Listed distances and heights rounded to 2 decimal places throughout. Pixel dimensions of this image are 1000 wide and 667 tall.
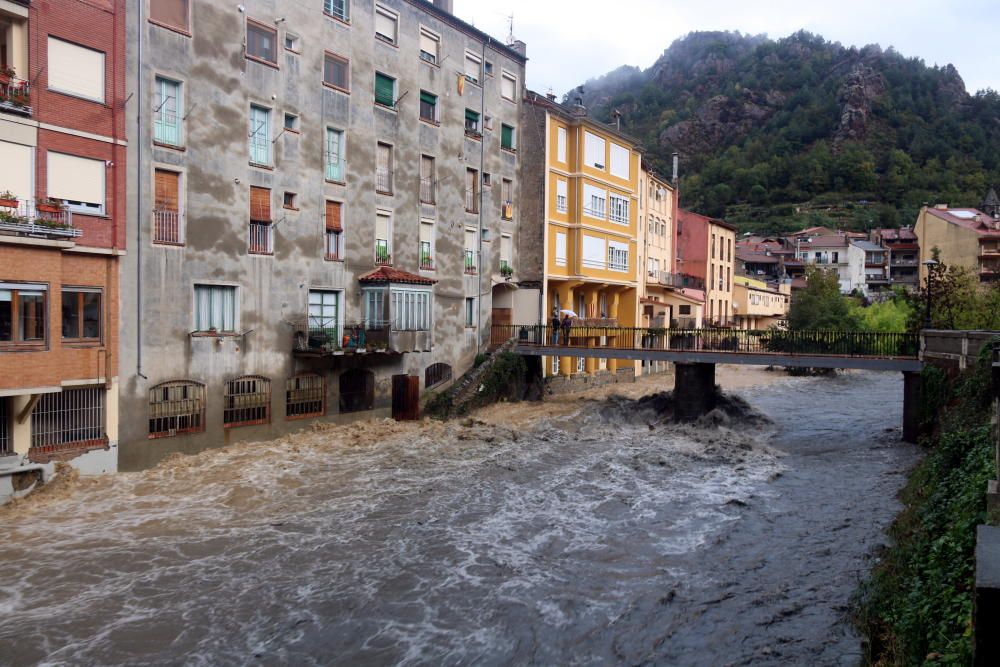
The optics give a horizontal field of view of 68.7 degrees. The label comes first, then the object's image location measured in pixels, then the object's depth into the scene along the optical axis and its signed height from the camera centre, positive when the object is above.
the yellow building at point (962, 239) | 62.53 +8.14
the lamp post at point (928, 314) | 24.27 +0.54
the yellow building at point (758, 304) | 67.50 +2.54
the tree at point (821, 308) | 55.44 +1.66
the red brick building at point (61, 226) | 16.78 +2.38
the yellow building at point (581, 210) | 35.94 +6.13
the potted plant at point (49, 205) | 17.25 +2.85
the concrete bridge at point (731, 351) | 25.52 -0.89
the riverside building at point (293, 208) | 20.70 +4.10
